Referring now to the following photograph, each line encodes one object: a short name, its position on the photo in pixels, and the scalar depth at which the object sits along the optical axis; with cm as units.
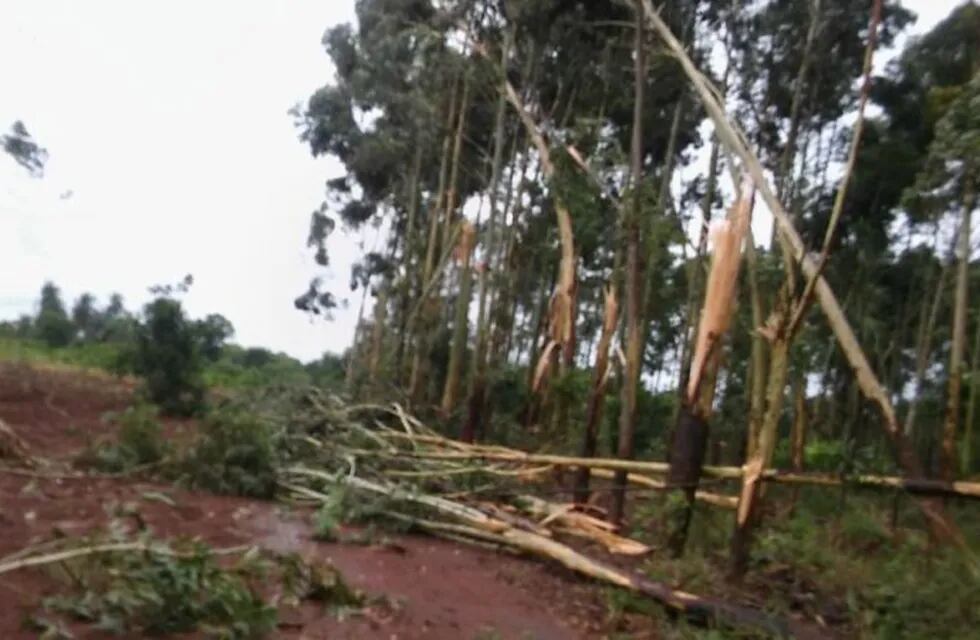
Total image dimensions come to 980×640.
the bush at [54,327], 3262
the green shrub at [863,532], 1012
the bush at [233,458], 942
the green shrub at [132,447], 906
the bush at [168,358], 1558
